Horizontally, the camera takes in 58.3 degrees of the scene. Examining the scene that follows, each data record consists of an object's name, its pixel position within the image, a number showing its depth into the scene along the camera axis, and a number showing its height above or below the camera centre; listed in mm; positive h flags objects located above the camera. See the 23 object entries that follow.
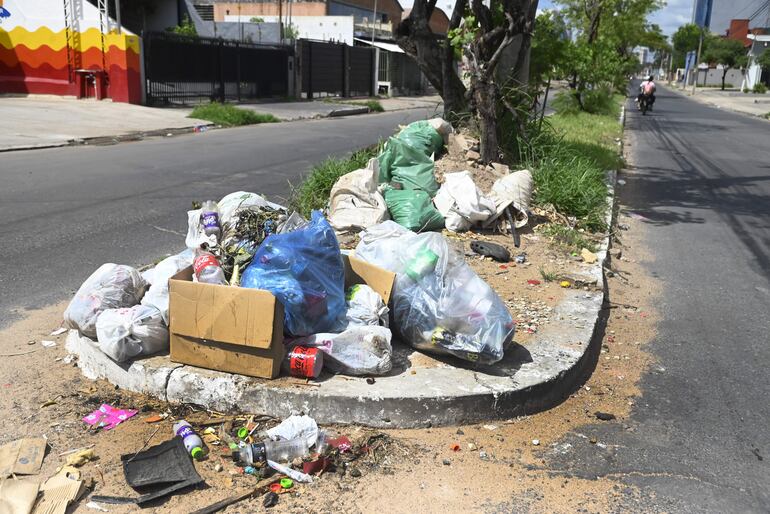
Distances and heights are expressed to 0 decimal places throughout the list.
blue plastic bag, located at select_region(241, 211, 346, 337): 3602 -1061
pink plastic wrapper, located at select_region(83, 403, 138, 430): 3352 -1683
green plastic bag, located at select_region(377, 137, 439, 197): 7176 -915
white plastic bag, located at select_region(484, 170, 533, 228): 6795 -1107
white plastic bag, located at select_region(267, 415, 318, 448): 3193 -1615
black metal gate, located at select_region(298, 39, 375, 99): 30594 +272
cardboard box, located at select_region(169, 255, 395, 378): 3402 -1254
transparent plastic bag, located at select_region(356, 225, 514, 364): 3789 -1241
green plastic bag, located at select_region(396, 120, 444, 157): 7938 -655
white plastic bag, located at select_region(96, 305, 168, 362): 3613 -1371
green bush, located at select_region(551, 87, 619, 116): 23797 -543
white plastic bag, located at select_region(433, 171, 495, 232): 6590 -1167
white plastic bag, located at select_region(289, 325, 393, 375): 3615 -1400
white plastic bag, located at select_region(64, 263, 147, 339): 3887 -1291
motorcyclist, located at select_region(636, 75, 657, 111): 30764 -54
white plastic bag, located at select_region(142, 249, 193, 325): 3833 -1224
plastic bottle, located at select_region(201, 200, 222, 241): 4540 -982
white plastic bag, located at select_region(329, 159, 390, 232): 6238 -1152
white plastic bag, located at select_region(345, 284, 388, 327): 3838 -1265
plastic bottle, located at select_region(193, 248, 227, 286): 3844 -1096
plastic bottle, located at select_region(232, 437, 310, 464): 3074 -1652
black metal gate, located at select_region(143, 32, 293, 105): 21828 -1
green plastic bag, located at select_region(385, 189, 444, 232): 6492 -1223
